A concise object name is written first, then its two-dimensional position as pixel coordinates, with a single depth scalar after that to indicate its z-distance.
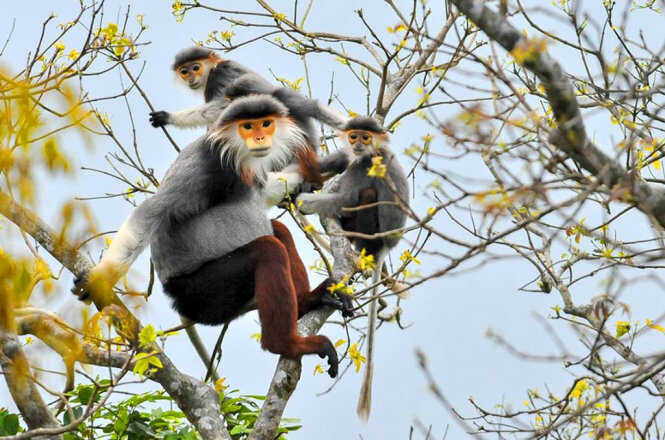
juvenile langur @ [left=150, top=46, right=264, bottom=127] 13.38
